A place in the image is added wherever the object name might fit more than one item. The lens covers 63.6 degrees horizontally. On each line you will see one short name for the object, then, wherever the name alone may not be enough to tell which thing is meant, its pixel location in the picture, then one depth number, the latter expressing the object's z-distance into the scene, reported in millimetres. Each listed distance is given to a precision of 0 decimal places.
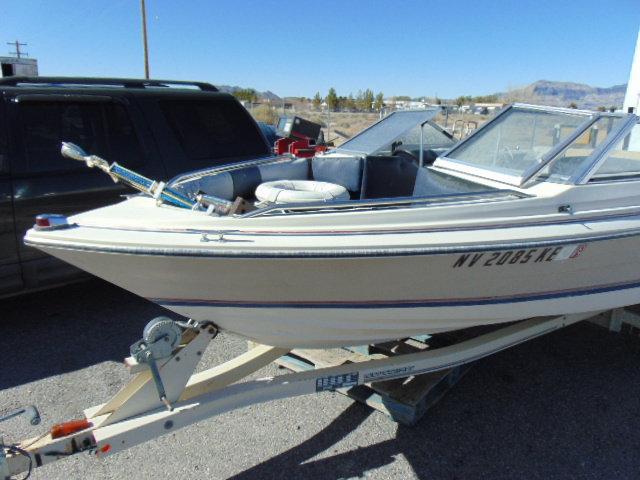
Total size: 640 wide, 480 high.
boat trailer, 2084
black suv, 3670
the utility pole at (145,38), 20984
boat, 2336
